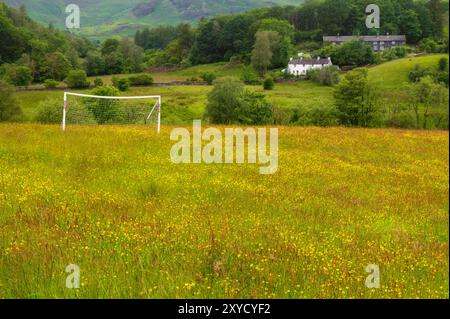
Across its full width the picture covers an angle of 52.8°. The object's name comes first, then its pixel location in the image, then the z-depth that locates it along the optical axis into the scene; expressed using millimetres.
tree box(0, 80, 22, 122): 58822
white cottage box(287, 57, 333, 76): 162750
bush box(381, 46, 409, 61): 153375
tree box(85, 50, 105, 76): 119625
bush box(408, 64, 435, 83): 107238
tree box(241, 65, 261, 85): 146375
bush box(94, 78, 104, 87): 99106
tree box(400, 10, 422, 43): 160625
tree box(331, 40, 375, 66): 158250
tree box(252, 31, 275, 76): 167000
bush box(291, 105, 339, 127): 56281
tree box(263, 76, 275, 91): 132375
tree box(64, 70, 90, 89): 96938
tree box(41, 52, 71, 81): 99312
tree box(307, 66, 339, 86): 137000
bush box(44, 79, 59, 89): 96175
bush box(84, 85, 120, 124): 51406
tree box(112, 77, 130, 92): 120062
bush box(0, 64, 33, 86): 88650
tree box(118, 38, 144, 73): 156325
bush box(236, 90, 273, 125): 66500
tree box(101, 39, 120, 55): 172162
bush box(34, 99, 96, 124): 45072
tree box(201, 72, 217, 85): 148625
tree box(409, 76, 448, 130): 57541
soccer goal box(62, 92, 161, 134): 45281
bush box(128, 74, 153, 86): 133375
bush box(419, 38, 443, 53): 138250
